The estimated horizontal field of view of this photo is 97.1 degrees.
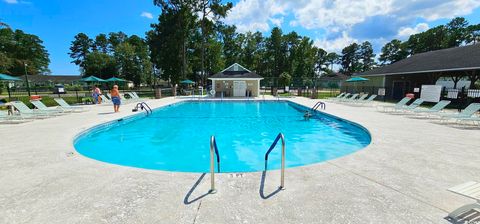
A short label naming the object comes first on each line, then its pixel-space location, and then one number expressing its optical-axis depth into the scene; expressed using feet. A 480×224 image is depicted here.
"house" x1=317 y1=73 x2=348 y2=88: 152.07
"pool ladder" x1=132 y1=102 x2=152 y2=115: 40.79
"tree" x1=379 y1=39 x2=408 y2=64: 178.19
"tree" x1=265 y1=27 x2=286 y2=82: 134.41
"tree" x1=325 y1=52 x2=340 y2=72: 252.95
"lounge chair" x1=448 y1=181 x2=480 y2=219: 7.68
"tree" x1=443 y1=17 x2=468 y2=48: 148.05
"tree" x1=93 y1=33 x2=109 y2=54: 200.81
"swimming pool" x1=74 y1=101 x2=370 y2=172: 20.57
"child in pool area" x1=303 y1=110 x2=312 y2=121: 38.97
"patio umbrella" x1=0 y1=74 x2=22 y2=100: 44.02
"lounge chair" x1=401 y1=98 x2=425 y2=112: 36.11
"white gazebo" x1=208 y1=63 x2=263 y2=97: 77.65
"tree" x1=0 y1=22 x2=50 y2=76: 151.03
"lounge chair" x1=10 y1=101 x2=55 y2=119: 30.77
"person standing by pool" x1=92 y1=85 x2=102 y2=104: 51.68
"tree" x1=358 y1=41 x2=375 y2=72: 236.22
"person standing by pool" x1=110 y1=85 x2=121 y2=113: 37.93
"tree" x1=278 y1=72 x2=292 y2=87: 92.94
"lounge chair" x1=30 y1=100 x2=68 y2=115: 33.71
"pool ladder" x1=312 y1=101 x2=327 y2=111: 44.96
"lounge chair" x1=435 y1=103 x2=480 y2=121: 26.57
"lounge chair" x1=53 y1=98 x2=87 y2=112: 38.89
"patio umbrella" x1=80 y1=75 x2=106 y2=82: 60.33
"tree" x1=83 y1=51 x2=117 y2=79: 134.41
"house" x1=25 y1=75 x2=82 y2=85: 176.24
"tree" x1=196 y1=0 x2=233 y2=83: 98.63
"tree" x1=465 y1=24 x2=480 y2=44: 148.36
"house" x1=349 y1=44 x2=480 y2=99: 49.54
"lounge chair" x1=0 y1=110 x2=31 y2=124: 28.99
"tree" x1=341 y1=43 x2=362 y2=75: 244.83
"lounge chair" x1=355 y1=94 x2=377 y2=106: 52.82
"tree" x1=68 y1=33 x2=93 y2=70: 200.34
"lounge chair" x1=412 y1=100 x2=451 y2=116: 32.27
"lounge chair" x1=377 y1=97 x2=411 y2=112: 37.91
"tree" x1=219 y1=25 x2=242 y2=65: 143.84
